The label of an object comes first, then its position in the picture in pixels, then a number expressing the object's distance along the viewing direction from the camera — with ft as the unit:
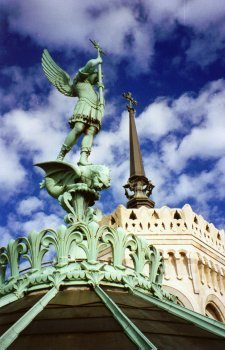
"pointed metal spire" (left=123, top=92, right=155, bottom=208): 115.14
